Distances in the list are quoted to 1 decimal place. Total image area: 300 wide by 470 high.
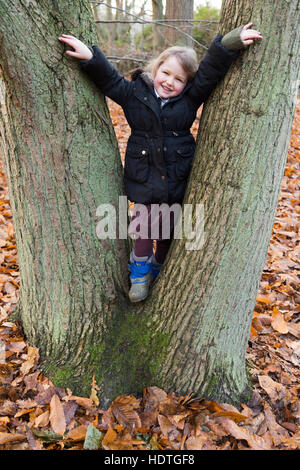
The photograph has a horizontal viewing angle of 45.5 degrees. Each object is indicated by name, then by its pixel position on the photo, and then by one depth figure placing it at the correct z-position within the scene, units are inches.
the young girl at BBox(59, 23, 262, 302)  89.5
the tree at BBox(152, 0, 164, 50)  382.9
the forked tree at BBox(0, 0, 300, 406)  71.0
